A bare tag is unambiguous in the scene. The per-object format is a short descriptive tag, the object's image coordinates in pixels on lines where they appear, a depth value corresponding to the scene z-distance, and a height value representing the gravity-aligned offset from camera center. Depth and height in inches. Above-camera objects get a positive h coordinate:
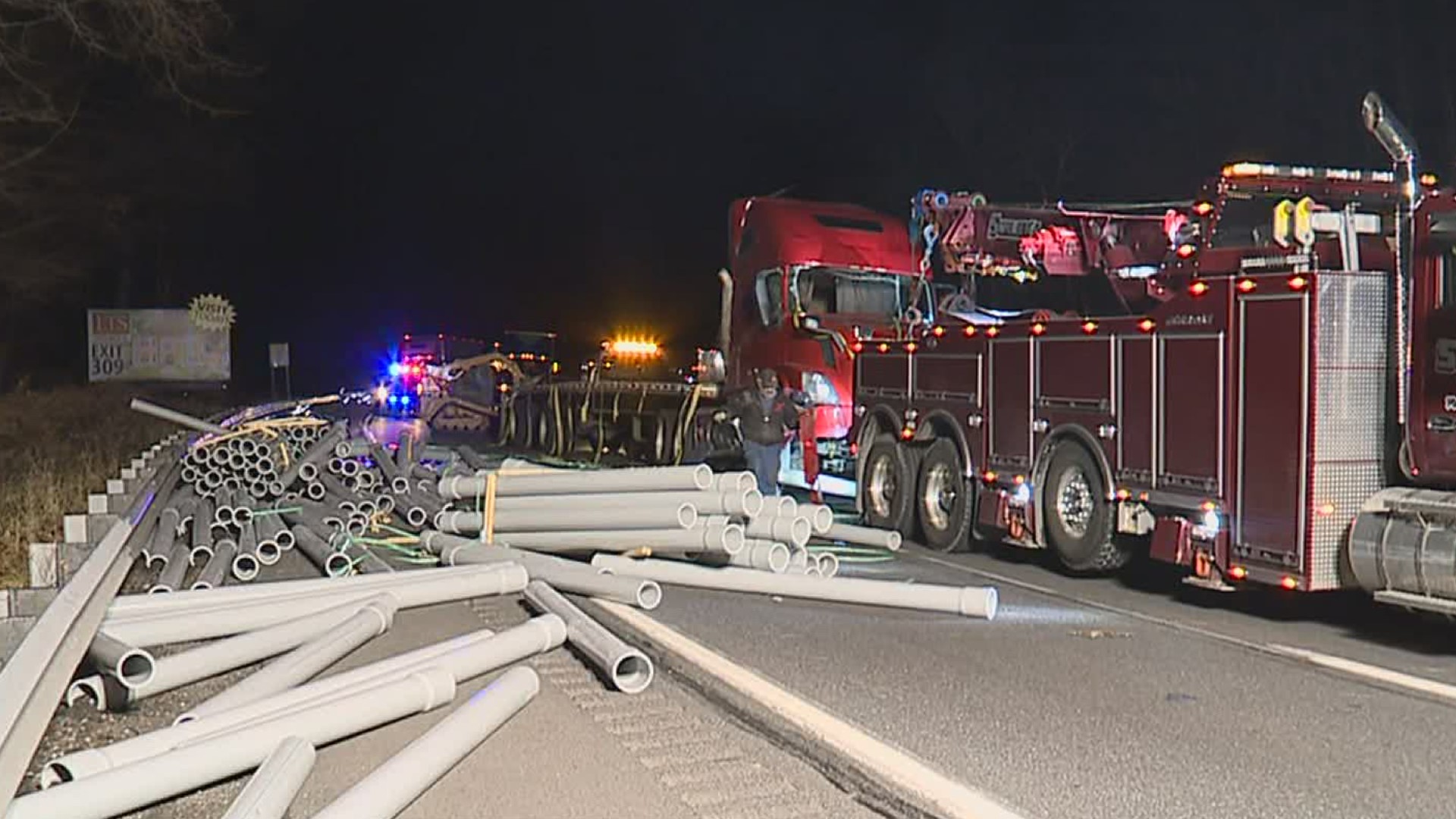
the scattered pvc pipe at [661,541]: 448.5 -46.6
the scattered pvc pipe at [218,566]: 429.7 -52.4
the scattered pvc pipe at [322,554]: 477.7 -52.9
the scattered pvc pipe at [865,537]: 546.6 -54.9
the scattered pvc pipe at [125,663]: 280.8 -50.6
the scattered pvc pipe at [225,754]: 201.3 -55.3
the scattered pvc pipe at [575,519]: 452.1 -41.6
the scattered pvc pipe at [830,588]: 412.2 -57.8
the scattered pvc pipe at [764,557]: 458.9 -51.7
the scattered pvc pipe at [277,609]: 330.3 -52.7
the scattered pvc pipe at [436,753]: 217.8 -59.1
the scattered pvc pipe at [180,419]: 782.5 -12.2
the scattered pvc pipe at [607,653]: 319.0 -58.0
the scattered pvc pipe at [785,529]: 464.4 -43.8
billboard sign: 1594.5 +51.4
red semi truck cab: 746.2 +47.9
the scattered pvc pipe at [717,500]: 453.4 -33.9
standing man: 648.4 -16.0
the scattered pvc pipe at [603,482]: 460.1 -29.9
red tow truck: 372.2 -4.7
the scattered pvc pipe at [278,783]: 202.8 -55.6
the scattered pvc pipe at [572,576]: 417.1 -54.2
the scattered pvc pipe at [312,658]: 273.6 -54.7
